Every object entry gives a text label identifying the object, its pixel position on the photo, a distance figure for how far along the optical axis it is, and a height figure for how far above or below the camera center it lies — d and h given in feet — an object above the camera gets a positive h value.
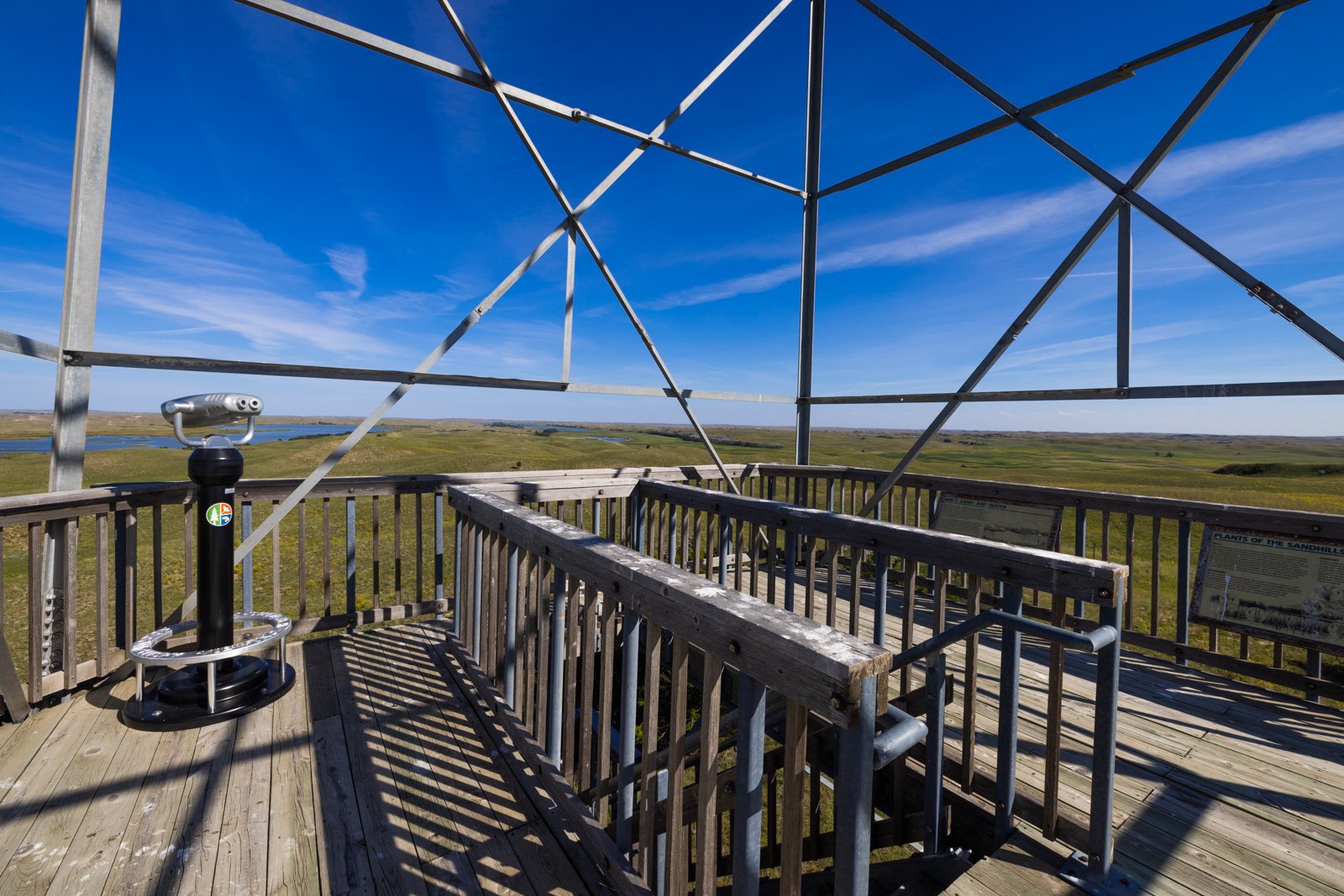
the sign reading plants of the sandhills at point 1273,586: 8.64 -2.49
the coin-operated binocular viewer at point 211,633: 7.18 -3.09
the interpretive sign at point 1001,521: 12.14 -1.95
